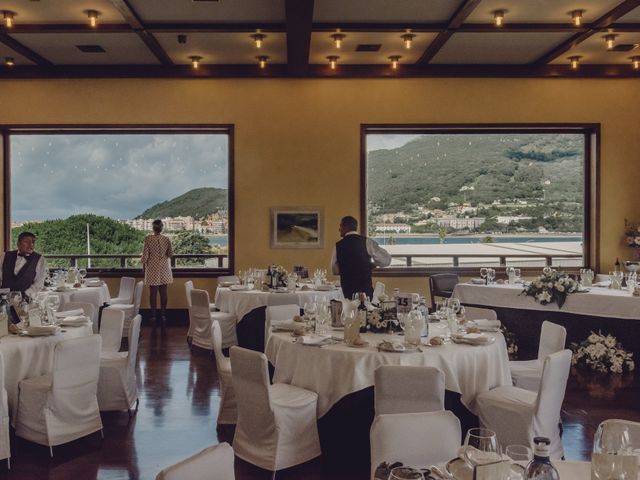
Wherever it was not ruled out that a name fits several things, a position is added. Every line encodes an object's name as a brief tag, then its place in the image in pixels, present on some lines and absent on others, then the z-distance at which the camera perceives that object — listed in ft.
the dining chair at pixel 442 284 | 29.01
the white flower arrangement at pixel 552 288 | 23.03
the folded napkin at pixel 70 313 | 18.84
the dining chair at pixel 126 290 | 30.53
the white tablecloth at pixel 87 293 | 26.18
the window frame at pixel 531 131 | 33.68
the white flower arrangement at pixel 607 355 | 22.15
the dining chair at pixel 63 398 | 14.10
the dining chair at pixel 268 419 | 12.62
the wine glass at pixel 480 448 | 5.93
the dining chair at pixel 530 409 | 12.32
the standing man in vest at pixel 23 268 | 22.24
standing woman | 32.04
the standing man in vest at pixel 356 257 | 20.80
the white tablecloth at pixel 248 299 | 24.48
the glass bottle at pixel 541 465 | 5.43
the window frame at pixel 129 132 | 33.53
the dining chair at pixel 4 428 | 13.29
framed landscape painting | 33.71
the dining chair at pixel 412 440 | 7.89
